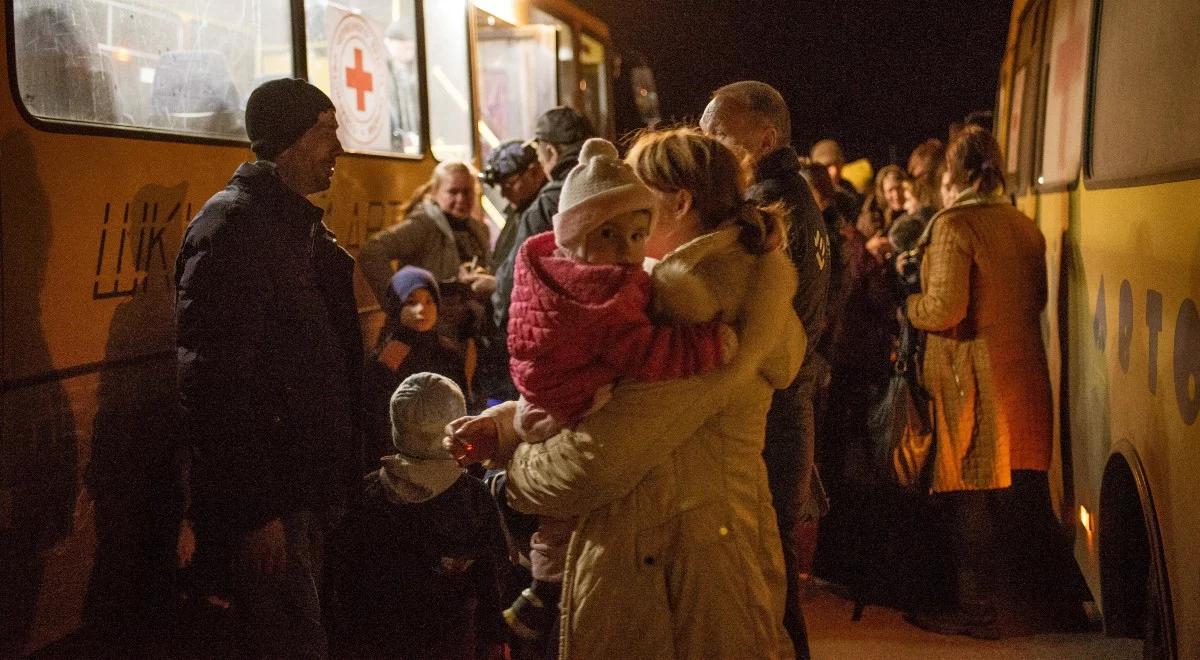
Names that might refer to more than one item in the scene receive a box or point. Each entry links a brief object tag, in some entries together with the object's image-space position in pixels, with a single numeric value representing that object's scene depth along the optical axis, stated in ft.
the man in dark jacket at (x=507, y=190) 18.16
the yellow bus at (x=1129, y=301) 10.02
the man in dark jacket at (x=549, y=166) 16.24
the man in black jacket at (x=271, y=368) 10.35
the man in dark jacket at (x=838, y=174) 22.91
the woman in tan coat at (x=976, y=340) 15.98
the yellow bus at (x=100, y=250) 11.35
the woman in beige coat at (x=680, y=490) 7.56
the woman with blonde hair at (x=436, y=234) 18.47
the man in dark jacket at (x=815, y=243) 12.53
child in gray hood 11.22
